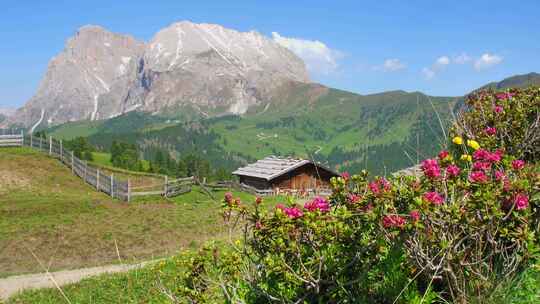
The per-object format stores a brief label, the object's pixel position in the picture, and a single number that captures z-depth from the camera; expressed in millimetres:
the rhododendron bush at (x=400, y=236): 4020
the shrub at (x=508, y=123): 7988
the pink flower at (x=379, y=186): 4277
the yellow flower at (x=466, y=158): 4751
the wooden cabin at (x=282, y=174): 57750
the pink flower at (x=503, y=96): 9347
